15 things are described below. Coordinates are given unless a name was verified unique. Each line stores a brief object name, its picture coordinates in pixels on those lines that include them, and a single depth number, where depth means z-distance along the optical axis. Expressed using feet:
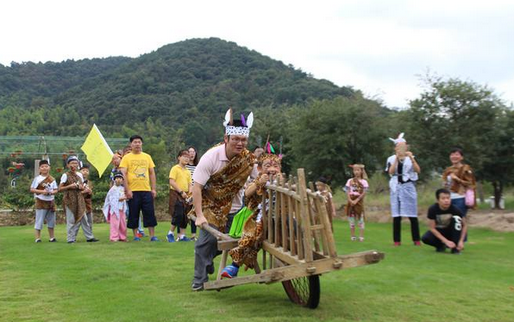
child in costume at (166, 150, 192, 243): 37.88
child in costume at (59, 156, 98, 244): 38.19
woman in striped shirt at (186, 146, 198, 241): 39.24
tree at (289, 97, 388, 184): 69.97
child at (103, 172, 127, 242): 39.34
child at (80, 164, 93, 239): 39.93
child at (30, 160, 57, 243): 39.19
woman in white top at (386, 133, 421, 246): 35.45
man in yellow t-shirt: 37.42
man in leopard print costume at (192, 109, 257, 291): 20.61
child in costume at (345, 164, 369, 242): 40.52
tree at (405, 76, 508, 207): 54.24
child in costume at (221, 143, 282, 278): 19.65
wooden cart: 16.48
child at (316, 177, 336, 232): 38.40
